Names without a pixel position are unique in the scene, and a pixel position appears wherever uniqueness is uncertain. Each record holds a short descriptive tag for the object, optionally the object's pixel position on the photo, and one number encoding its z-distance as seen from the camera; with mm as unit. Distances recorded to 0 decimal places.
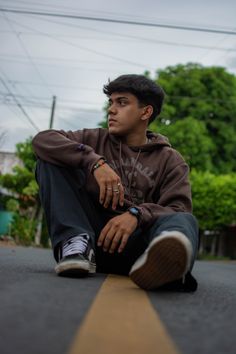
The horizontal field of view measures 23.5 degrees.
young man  2553
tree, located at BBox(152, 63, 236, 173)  29906
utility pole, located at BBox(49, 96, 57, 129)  25000
